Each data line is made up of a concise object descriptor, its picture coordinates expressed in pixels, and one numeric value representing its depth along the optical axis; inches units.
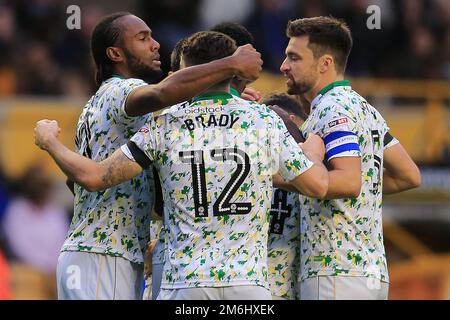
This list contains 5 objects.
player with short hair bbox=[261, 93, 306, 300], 578.2
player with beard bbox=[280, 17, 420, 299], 550.3
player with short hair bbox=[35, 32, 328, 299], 499.5
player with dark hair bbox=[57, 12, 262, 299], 549.3
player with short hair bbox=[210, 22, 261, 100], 589.9
